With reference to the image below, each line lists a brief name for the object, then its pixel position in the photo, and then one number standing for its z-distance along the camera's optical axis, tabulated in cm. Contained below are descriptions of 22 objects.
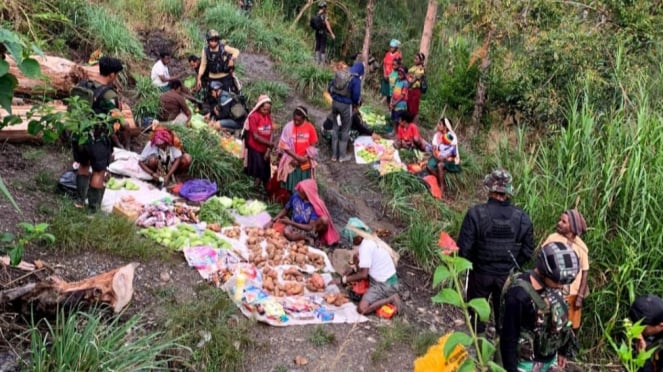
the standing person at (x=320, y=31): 1379
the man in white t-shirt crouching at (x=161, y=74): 970
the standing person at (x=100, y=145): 568
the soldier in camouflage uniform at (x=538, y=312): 328
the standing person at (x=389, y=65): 1127
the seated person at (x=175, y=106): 879
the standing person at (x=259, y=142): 760
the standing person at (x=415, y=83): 1031
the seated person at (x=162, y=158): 745
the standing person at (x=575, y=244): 502
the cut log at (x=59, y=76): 821
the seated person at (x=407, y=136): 964
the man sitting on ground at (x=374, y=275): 558
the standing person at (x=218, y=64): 929
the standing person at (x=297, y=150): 739
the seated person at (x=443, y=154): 823
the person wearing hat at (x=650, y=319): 393
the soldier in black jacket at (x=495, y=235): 491
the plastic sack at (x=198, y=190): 732
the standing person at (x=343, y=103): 888
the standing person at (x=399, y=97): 1039
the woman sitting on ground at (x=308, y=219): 686
